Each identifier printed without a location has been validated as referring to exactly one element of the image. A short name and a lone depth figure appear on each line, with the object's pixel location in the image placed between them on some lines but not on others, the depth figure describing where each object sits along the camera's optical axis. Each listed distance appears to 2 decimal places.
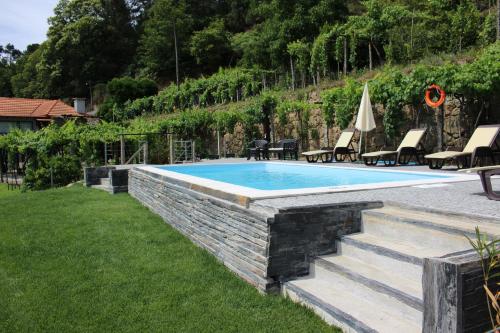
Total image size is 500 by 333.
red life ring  10.82
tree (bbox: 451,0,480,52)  17.59
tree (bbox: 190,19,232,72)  37.84
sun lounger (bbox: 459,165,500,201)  4.30
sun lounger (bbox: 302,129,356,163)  12.53
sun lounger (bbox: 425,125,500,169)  8.67
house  26.97
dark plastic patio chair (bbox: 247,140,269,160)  14.88
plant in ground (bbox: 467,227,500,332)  1.99
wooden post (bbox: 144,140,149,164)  13.99
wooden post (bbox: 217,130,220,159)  19.17
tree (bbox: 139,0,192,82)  39.56
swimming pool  5.05
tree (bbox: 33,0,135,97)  44.50
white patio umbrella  11.90
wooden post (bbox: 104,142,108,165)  13.63
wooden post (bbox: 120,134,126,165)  13.80
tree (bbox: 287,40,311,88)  21.14
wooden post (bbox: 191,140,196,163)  15.31
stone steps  2.67
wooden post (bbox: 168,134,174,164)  14.52
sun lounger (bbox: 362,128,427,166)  10.71
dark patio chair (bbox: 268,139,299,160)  14.36
